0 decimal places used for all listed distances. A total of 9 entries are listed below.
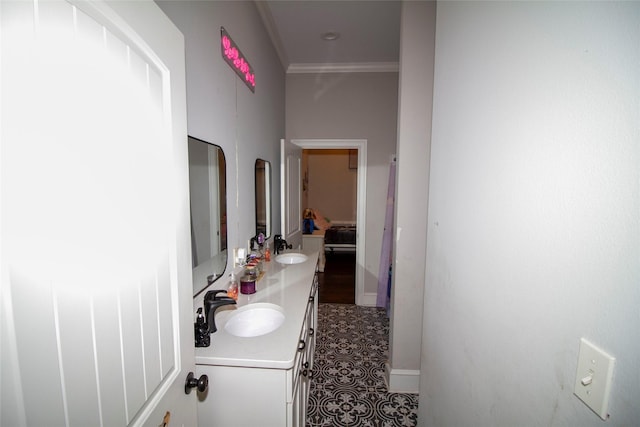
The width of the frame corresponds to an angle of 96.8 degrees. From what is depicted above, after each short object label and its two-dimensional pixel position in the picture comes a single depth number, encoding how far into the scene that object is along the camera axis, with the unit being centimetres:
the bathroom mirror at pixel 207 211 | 140
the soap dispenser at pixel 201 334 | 118
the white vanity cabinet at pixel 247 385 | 112
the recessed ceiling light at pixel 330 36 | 289
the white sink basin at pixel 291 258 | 278
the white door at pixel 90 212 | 41
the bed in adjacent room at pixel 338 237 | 623
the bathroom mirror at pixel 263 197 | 257
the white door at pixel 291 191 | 314
